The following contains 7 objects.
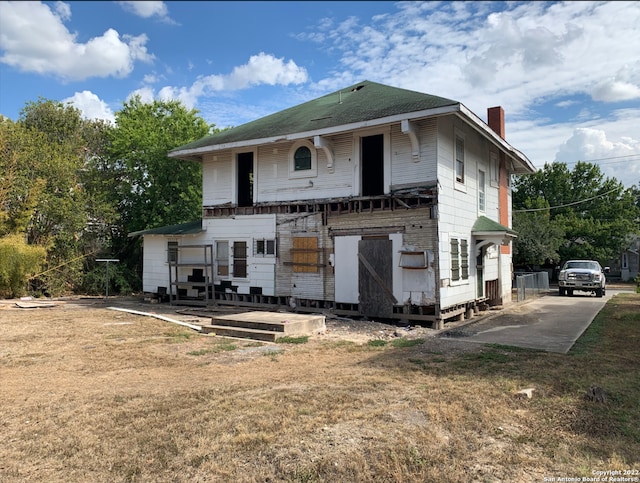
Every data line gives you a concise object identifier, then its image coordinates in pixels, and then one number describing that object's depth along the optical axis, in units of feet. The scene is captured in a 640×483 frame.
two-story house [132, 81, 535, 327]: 43.50
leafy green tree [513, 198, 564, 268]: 98.89
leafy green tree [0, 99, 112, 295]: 67.97
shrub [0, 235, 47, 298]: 62.34
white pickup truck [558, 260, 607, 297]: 76.38
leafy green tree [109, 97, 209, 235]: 84.84
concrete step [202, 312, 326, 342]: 35.84
